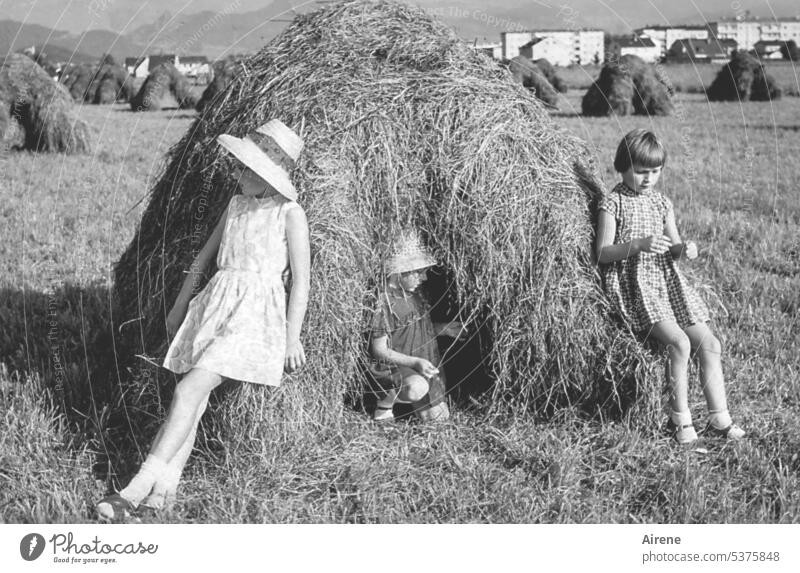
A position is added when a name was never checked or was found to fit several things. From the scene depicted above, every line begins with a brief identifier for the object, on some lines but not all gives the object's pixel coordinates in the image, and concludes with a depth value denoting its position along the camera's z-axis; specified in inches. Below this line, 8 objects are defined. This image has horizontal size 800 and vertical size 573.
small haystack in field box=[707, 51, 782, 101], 1253.7
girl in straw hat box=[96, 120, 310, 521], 147.9
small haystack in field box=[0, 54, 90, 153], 594.9
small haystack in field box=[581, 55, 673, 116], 971.9
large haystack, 168.2
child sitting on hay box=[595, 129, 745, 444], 173.3
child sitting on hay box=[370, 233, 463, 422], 180.9
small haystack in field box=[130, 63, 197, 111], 1256.4
